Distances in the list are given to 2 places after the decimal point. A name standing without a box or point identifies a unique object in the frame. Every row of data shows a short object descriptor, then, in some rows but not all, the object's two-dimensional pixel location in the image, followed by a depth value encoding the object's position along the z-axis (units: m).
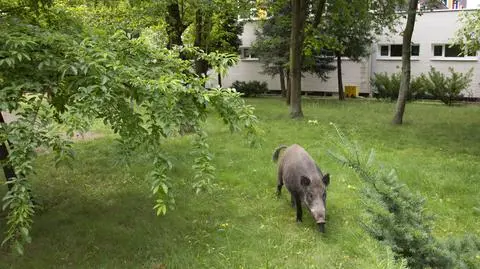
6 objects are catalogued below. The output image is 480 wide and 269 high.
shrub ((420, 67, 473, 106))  25.53
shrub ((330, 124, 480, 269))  3.51
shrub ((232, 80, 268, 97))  31.86
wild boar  7.43
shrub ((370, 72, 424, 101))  27.36
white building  29.19
